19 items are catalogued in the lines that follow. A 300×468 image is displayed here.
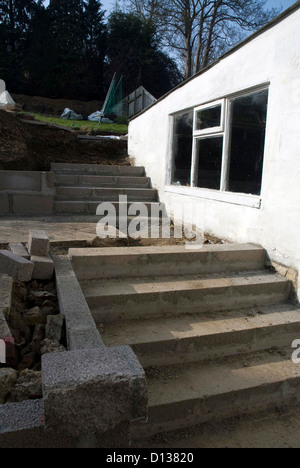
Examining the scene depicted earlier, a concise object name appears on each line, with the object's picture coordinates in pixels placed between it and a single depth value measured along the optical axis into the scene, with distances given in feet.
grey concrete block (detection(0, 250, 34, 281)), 11.22
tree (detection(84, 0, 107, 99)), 77.10
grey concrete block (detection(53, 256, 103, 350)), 7.86
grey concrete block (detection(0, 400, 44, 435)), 5.40
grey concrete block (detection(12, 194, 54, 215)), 21.94
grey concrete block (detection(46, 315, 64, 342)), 8.67
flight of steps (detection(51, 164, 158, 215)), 23.45
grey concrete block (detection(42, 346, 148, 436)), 5.24
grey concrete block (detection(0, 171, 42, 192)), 21.75
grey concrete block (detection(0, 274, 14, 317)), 9.16
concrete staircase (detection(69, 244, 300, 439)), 9.26
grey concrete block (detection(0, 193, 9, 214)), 21.47
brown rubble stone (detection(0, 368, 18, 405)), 6.44
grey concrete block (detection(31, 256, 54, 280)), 11.82
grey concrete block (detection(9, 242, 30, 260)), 12.18
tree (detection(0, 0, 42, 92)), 71.00
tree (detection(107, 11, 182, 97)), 75.46
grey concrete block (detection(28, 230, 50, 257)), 12.42
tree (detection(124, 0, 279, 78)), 70.03
